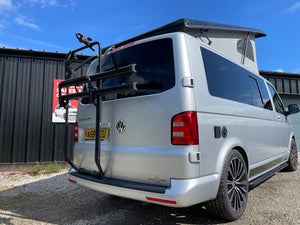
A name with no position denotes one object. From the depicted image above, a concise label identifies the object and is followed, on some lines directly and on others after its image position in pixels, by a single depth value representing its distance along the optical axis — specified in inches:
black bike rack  78.1
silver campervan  74.0
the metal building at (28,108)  244.5
